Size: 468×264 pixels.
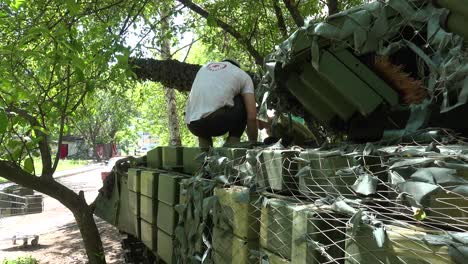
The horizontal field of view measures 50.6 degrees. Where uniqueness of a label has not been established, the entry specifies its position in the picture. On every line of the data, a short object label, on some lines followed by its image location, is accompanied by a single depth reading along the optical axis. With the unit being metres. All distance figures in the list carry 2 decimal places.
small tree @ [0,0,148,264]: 5.15
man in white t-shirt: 5.05
